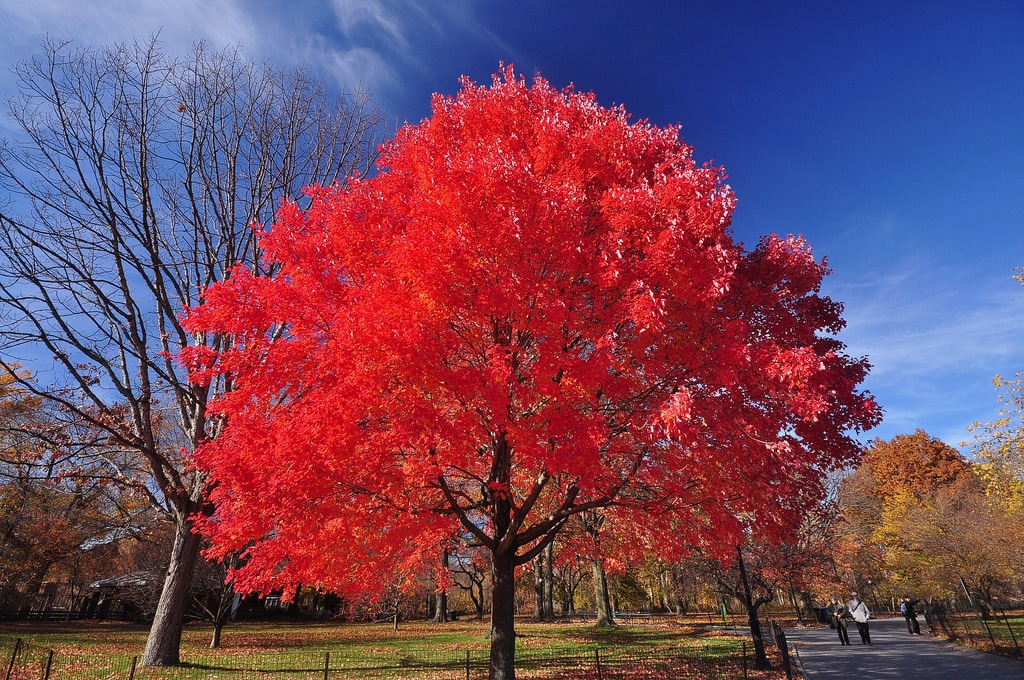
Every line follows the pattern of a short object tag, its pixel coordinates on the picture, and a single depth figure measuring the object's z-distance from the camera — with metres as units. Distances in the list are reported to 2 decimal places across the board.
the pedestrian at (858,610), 18.75
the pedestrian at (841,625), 22.06
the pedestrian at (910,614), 26.67
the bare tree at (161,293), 12.41
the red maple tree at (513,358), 7.46
